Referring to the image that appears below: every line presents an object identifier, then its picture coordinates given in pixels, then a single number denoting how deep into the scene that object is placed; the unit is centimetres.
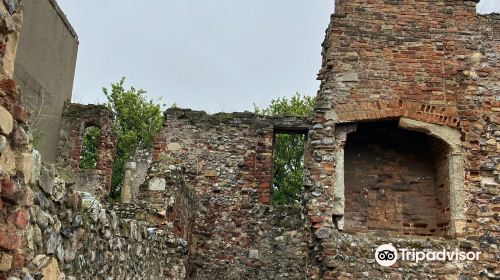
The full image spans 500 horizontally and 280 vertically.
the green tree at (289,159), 2461
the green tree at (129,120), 2416
